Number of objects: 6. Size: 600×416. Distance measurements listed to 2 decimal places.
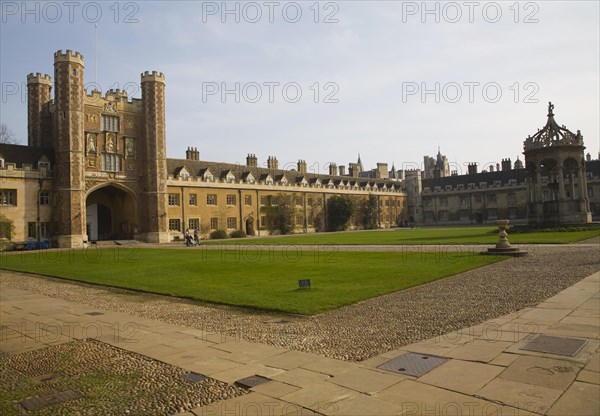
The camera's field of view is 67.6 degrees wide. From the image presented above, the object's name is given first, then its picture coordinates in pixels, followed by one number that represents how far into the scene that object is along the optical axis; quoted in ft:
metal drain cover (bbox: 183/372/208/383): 17.04
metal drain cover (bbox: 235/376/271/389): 16.22
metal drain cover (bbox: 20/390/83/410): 15.20
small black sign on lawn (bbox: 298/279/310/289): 36.94
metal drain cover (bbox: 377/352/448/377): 17.10
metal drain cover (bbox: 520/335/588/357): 18.88
